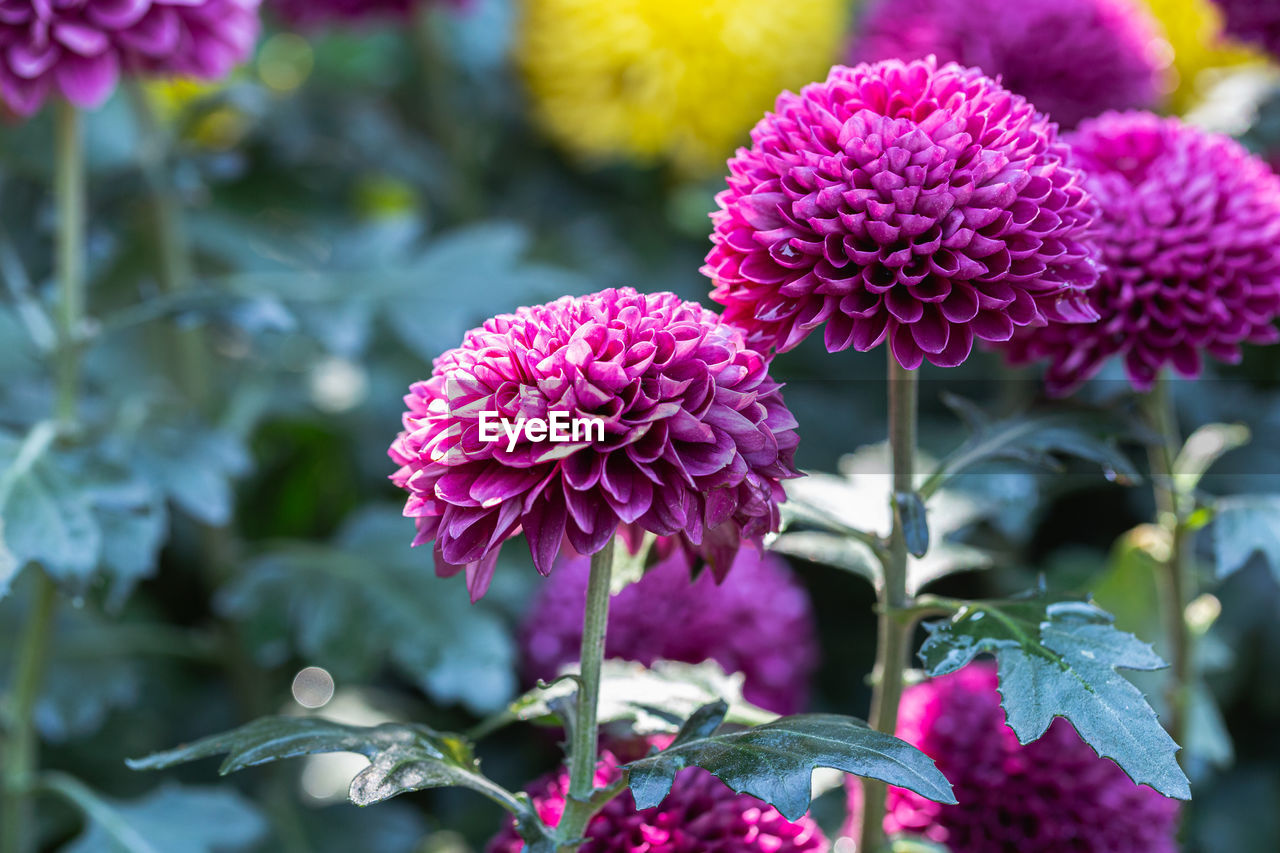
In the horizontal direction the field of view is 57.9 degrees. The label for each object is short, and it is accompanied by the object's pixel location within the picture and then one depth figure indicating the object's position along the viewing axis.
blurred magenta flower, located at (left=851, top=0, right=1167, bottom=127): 1.04
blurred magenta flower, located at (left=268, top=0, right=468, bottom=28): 1.38
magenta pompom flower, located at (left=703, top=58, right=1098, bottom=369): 0.49
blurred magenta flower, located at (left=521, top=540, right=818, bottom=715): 0.96
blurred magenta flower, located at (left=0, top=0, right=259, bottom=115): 0.80
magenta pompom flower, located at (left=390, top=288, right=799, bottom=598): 0.46
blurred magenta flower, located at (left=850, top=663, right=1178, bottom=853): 0.68
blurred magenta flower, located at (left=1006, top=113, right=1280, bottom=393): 0.61
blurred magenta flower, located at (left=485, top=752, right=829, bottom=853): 0.58
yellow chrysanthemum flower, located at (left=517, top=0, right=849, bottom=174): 1.41
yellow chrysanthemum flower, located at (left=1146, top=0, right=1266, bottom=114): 1.43
